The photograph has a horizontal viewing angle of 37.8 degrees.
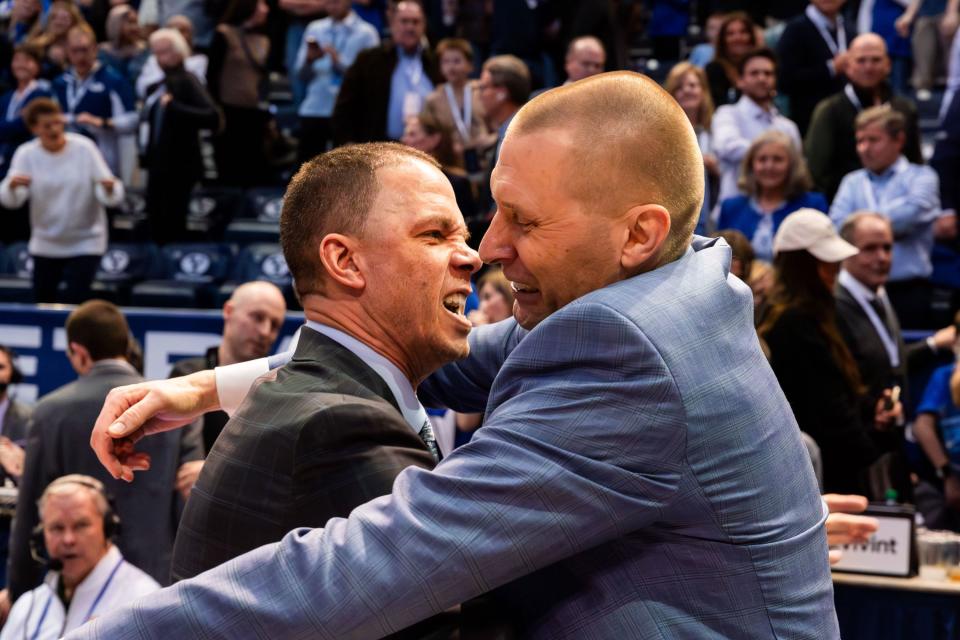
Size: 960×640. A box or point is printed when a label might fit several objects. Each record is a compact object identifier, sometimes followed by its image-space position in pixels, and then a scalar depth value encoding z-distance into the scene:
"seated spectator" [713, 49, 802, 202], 8.18
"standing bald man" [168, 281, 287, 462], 6.30
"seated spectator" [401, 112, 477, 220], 7.93
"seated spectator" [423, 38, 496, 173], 8.82
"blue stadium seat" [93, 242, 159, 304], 10.68
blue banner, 7.66
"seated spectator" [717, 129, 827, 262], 7.32
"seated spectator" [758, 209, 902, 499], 5.79
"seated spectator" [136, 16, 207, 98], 11.34
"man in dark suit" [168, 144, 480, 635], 1.89
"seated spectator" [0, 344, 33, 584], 6.99
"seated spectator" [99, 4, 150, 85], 12.10
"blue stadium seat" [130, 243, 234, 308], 10.34
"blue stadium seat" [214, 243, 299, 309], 9.86
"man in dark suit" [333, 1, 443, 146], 9.58
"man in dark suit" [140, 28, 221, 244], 10.21
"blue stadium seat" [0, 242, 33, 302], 10.84
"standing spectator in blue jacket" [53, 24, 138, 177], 10.84
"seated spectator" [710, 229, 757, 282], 6.36
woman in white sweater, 9.82
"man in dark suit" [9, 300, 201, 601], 5.93
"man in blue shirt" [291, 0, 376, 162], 10.41
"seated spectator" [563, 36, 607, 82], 8.59
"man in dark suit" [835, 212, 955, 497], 6.18
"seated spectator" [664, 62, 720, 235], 8.06
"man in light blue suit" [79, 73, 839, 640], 1.62
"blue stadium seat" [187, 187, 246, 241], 11.45
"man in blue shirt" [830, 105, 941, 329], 7.55
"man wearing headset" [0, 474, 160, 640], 5.38
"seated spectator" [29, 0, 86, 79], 11.89
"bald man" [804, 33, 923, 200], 8.39
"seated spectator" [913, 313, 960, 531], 6.25
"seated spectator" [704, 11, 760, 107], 9.16
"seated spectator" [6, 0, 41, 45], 13.34
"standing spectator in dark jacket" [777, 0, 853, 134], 9.32
